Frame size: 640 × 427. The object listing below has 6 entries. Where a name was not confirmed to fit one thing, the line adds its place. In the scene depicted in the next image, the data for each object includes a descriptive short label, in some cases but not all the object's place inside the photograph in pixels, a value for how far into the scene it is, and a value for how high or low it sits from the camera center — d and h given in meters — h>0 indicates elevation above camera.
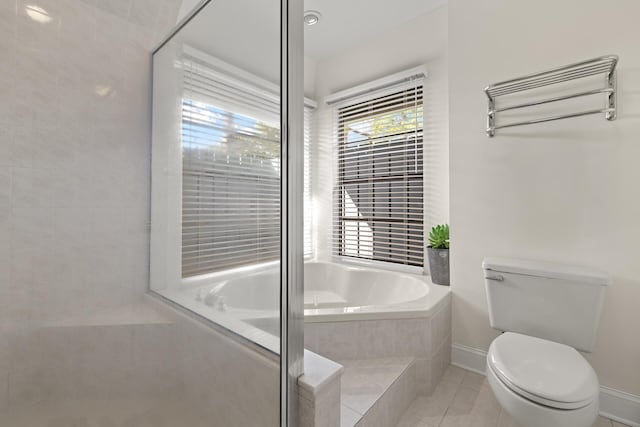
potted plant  2.15 -0.29
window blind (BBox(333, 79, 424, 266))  2.57 +0.35
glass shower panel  0.65 +0.12
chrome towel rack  1.48 +0.74
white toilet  1.09 -0.61
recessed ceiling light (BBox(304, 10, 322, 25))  2.41 +1.64
